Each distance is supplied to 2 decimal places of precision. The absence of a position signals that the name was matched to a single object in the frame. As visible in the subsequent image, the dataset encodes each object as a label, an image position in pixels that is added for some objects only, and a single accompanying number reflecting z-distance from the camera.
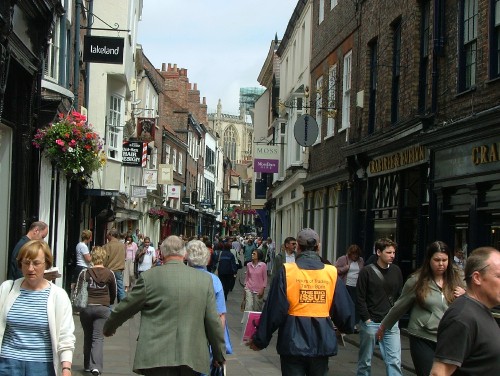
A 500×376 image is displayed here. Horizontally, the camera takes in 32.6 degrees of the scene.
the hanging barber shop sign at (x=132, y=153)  30.34
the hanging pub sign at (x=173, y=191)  52.68
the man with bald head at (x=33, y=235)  9.39
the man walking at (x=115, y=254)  16.94
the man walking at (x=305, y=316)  6.99
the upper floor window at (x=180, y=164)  59.53
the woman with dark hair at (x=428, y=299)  7.43
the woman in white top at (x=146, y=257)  24.00
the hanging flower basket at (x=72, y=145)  14.78
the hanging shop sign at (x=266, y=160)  36.84
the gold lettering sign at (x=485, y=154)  13.12
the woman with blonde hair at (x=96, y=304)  10.77
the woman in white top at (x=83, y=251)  16.77
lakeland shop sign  20.39
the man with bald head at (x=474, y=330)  4.37
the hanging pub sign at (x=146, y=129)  33.91
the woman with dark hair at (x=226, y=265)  23.20
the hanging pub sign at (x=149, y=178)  41.03
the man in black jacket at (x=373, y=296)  10.10
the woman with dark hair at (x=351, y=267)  15.20
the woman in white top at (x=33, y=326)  6.06
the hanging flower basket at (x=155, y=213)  45.77
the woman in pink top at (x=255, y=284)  16.39
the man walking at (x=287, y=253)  14.62
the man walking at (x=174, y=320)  6.41
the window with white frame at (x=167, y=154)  52.78
